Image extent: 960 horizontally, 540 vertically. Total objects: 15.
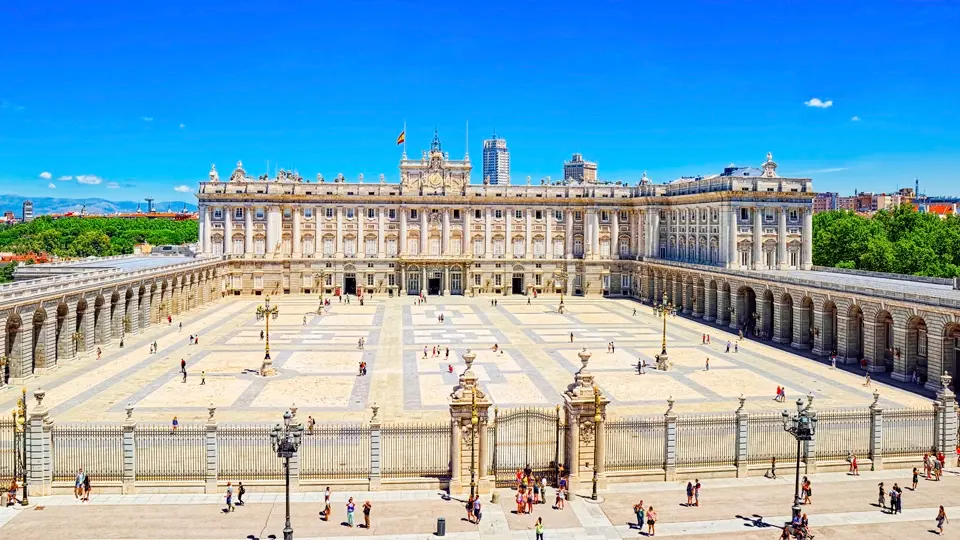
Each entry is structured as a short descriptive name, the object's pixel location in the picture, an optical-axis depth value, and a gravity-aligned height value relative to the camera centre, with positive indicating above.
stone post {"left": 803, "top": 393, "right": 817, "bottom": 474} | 29.38 -8.21
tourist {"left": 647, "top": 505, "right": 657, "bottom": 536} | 23.83 -8.67
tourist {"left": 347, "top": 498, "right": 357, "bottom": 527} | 24.13 -8.42
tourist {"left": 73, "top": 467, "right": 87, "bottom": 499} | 26.02 -8.26
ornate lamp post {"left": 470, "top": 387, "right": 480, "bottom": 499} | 26.14 -6.68
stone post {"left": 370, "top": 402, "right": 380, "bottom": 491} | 27.34 -7.74
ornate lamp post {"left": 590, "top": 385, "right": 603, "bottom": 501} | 27.03 -6.23
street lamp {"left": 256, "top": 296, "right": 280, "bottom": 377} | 47.38 -7.91
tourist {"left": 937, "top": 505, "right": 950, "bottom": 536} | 24.39 -8.72
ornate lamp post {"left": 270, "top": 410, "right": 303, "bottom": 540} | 22.72 -5.98
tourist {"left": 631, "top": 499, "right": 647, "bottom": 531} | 24.28 -8.51
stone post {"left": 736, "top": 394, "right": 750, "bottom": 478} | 28.95 -7.49
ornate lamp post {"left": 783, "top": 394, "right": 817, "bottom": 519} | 24.36 -6.06
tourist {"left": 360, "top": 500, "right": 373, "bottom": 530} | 24.09 -8.55
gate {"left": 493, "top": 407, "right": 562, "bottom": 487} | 28.02 -7.89
